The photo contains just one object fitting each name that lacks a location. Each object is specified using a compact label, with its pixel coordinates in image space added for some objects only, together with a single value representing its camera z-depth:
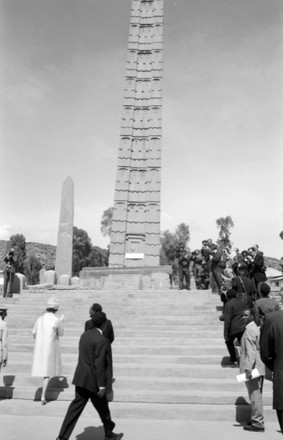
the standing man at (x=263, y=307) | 4.72
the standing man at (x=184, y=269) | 13.97
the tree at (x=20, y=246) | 43.81
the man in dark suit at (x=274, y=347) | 3.27
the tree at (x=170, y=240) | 49.53
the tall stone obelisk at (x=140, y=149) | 29.05
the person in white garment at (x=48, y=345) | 5.59
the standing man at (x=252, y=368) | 4.66
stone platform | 20.80
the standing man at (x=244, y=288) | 8.02
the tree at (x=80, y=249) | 48.66
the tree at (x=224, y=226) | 51.01
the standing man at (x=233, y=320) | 6.19
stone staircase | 5.45
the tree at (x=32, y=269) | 42.34
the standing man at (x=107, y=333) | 4.33
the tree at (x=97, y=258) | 51.09
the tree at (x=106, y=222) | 51.22
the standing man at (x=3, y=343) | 5.72
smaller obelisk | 19.84
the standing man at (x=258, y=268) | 9.68
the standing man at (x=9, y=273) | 12.83
